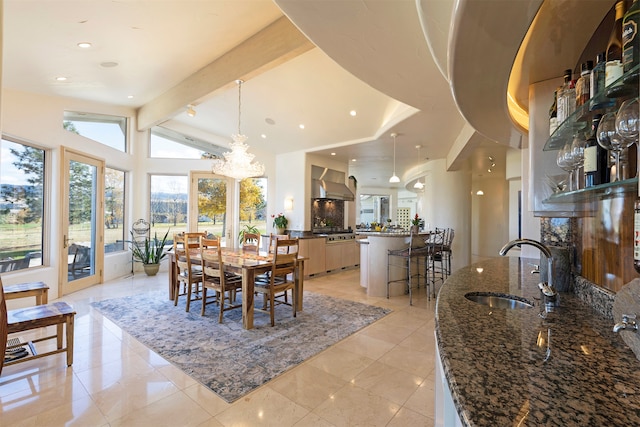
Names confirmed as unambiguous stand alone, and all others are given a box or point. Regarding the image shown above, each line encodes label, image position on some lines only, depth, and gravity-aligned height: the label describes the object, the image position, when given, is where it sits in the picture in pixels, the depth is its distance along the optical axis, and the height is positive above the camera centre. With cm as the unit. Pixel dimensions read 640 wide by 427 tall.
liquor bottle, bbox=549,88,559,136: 150 +52
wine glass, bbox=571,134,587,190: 126 +26
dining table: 366 -72
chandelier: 502 +84
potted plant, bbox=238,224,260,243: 784 -41
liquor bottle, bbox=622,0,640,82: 81 +48
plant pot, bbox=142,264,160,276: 668 -122
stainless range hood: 740 +60
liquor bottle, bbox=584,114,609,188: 109 +20
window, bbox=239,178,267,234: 794 +32
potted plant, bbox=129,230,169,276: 670 -88
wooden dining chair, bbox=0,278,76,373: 228 -92
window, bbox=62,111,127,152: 543 +170
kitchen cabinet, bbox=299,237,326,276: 669 -88
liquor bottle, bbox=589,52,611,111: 100 +49
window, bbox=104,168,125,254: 627 +7
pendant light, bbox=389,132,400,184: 542 +144
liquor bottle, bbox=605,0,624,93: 88 +58
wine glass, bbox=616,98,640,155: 81 +26
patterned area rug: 267 -138
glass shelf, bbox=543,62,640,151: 83 +37
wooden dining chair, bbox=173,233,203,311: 430 -78
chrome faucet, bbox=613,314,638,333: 85 -30
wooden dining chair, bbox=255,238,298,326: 379 -77
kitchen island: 527 -87
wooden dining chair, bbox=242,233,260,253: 495 -53
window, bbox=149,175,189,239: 732 +24
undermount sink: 172 -49
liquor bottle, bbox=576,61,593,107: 117 +51
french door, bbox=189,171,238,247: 752 +25
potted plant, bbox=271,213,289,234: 729 -21
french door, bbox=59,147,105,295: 508 -14
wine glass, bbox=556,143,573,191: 134 +25
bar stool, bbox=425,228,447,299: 555 -66
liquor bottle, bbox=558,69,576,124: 131 +52
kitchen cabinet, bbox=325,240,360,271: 729 -101
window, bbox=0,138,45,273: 418 +11
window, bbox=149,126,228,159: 735 +170
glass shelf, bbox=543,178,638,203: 94 +9
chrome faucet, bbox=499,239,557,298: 152 -18
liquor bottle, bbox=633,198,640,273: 82 -6
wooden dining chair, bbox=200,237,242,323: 385 -85
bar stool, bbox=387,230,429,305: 503 -71
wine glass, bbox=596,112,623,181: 93 +25
